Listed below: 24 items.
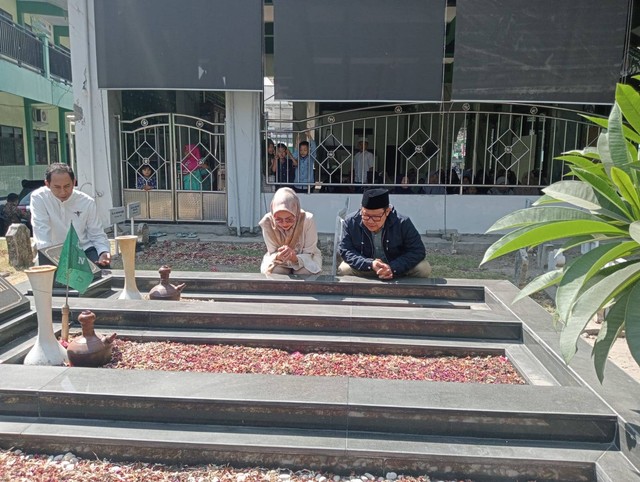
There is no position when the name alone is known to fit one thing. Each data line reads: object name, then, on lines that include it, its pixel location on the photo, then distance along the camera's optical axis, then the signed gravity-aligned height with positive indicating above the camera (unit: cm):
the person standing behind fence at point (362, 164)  970 +11
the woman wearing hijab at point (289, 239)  436 -64
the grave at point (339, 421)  230 -124
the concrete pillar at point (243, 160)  916 +16
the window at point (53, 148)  1948 +76
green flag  304 -62
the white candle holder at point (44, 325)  291 -95
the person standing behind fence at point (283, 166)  954 +6
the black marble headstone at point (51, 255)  414 -73
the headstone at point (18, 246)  684 -108
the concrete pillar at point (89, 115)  887 +97
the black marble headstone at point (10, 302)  344 -95
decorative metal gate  968 +1
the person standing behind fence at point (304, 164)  950 +10
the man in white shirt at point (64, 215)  460 -45
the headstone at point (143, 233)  830 -109
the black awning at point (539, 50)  838 +204
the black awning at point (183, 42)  855 +216
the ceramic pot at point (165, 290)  397 -97
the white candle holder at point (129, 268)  391 -80
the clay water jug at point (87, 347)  296 -107
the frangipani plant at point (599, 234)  185 -25
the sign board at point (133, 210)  752 -64
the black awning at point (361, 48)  848 +207
